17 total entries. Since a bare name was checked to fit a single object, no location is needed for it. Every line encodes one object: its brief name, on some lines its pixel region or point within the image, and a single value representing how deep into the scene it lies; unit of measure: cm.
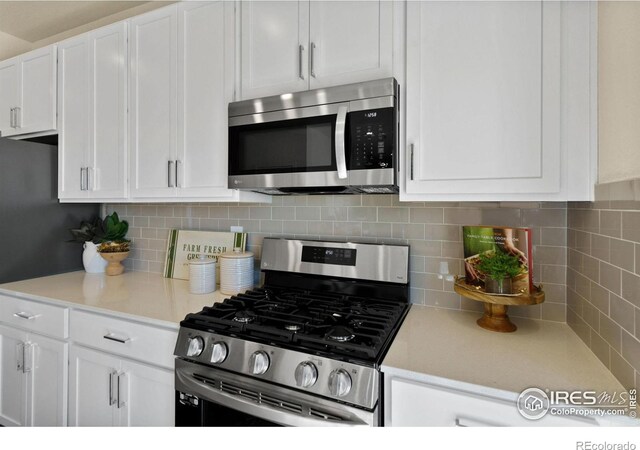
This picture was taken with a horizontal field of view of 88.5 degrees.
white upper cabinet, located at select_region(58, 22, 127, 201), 188
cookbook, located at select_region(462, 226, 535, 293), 120
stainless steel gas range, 100
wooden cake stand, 115
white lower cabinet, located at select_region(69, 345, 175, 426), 136
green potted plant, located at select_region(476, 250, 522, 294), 118
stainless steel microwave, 126
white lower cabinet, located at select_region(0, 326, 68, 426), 164
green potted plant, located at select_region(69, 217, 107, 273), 222
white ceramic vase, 226
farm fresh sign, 198
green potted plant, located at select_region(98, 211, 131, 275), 218
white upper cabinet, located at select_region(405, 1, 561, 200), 109
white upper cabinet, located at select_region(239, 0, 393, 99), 130
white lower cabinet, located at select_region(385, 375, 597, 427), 85
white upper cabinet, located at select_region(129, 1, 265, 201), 160
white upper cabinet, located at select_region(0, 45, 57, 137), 210
